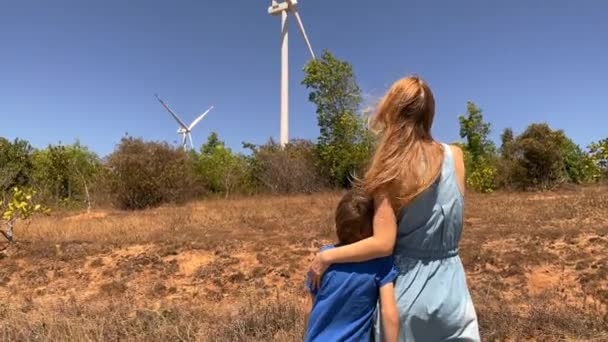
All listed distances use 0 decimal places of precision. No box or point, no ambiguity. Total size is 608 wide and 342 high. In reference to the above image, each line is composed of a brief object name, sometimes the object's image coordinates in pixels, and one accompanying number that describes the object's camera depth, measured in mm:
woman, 1720
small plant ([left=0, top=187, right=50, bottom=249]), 10398
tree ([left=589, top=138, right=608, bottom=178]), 18628
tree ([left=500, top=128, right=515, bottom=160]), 22611
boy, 1796
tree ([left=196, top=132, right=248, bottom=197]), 27969
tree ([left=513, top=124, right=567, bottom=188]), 21219
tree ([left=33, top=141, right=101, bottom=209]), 26359
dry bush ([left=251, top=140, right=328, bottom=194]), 26906
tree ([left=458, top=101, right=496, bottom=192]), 27598
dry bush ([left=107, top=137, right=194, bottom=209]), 21984
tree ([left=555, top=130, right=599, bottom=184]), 22484
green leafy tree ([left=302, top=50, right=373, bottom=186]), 26953
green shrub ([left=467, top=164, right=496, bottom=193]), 22672
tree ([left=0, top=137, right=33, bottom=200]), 28516
